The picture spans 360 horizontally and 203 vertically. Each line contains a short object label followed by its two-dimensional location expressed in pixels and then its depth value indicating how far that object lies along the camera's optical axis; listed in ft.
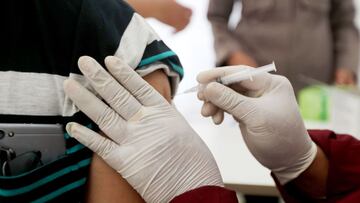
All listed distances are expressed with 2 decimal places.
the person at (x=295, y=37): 8.46
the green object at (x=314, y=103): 8.26
